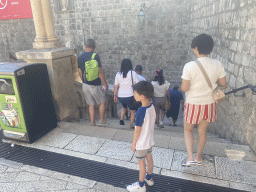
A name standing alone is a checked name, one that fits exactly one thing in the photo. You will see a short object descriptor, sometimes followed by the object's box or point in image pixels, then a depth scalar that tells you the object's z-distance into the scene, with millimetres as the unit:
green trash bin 2973
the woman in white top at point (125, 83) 3725
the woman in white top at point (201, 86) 2193
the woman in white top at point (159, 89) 4645
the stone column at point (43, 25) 3943
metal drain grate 2254
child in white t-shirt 1984
